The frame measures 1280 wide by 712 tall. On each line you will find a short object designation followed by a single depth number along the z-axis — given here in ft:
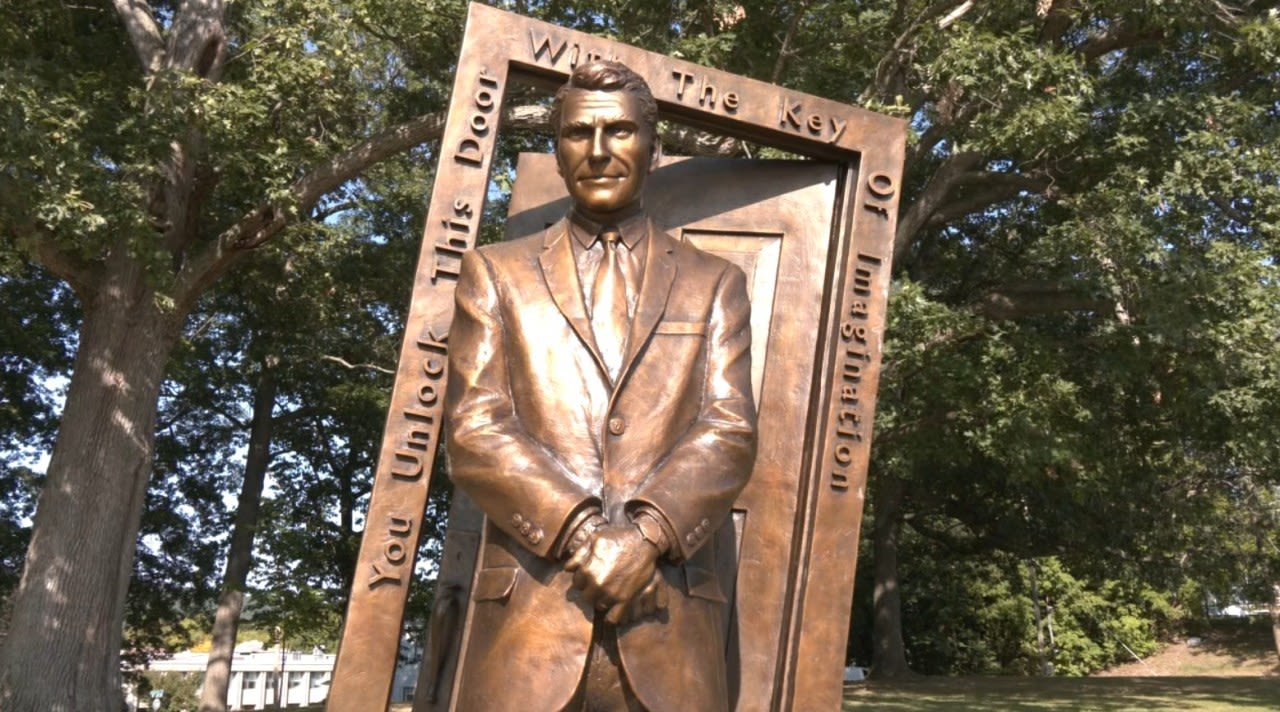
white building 185.26
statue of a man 10.78
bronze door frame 12.80
